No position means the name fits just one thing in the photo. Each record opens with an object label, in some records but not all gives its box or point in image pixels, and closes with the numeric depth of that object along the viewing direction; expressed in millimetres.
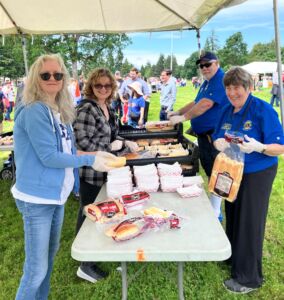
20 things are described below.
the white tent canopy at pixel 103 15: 3852
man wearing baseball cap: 3305
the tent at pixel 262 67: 49844
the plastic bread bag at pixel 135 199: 1948
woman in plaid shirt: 2455
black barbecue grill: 2451
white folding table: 1454
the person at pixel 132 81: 9164
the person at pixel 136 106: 8359
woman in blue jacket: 1716
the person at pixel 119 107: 10764
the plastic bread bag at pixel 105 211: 1775
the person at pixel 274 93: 13660
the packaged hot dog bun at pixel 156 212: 1750
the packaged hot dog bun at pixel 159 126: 3668
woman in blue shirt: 2215
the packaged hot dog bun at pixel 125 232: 1541
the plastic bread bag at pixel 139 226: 1556
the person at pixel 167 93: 9062
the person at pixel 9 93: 14145
